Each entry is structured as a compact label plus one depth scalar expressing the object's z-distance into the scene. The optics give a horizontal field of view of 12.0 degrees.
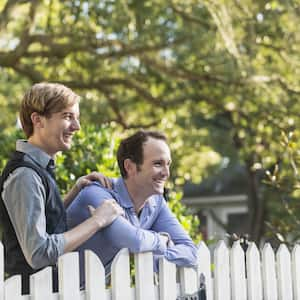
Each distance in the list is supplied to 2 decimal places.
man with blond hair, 5.78
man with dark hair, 6.77
